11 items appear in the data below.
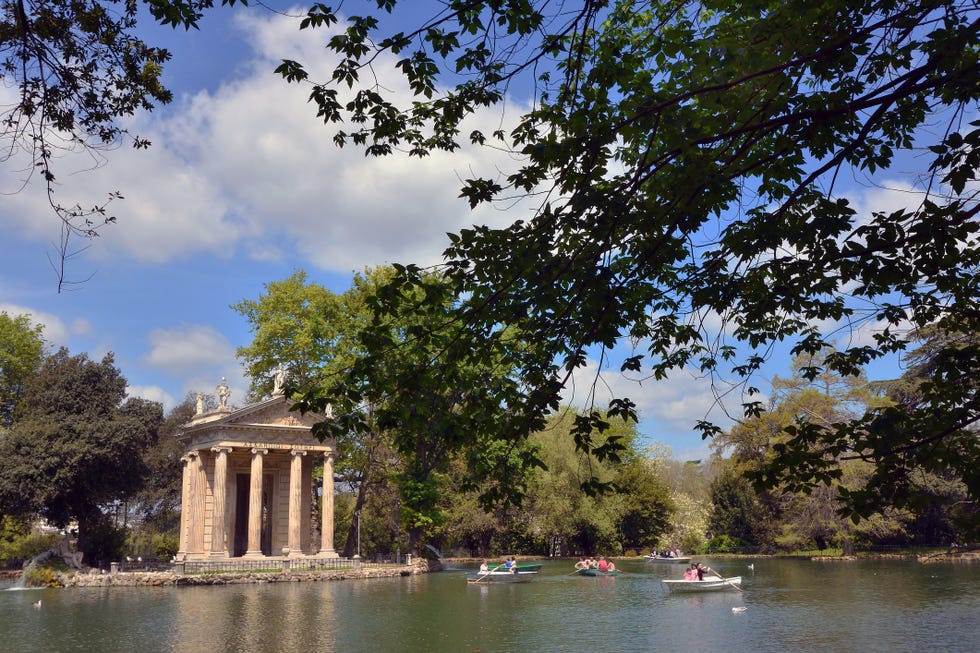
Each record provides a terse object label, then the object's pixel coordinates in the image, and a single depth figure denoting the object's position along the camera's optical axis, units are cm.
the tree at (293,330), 4856
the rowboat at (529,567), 4059
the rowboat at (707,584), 3119
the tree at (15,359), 5116
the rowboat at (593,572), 4153
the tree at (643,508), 6506
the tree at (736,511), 6303
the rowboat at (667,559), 5253
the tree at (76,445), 3994
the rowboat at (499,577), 3709
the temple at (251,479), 4241
